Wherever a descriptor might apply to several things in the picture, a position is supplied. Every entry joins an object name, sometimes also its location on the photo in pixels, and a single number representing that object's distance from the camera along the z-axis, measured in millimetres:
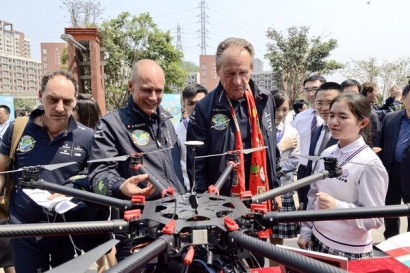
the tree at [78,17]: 25031
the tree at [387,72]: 31619
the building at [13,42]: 111812
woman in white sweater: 2225
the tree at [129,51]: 27438
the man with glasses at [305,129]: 4259
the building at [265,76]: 72550
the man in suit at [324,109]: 3994
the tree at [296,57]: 30578
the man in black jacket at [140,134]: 2320
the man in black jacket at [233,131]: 2502
